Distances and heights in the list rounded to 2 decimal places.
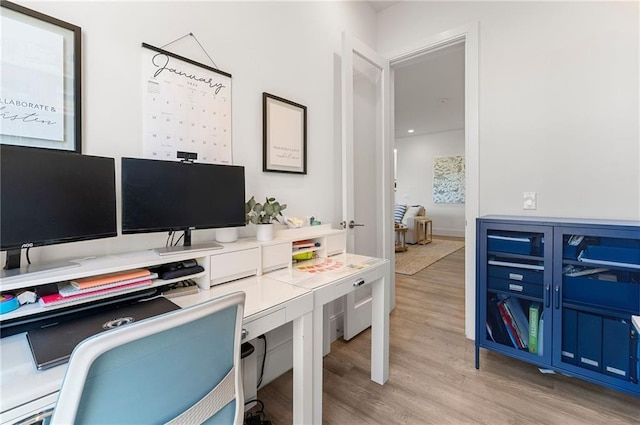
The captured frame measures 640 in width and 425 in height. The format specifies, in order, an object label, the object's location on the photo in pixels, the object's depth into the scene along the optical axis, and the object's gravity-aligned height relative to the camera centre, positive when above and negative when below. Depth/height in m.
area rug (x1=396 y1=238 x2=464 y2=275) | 4.45 -0.81
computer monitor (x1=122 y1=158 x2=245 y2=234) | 1.16 +0.06
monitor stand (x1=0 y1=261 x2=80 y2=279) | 0.89 -0.19
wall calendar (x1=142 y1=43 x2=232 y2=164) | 1.34 +0.51
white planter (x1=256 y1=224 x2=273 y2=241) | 1.59 -0.12
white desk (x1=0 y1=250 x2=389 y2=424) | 0.64 -0.39
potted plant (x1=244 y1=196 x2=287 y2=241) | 1.60 -0.02
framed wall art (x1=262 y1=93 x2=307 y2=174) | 1.82 +0.50
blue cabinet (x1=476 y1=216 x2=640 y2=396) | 1.55 -0.50
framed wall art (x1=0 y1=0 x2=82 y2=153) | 1.00 +0.47
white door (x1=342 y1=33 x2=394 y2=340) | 2.25 +0.32
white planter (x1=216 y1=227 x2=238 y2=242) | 1.52 -0.13
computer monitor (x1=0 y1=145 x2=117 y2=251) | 0.87 +0.04
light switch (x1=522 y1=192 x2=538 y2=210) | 2.06 +0.07
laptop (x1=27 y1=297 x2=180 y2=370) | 0.74 -0.36
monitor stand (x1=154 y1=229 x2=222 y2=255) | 1.21 -0.17
